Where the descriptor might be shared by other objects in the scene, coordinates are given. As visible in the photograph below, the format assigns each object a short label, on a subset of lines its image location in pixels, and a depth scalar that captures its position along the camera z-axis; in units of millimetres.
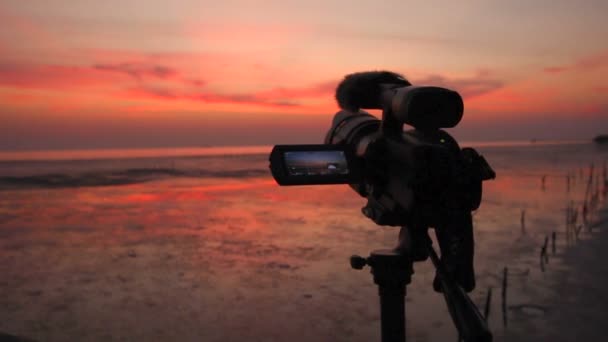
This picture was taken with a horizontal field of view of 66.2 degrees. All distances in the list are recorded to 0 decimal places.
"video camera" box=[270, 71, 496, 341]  1207
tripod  1430
